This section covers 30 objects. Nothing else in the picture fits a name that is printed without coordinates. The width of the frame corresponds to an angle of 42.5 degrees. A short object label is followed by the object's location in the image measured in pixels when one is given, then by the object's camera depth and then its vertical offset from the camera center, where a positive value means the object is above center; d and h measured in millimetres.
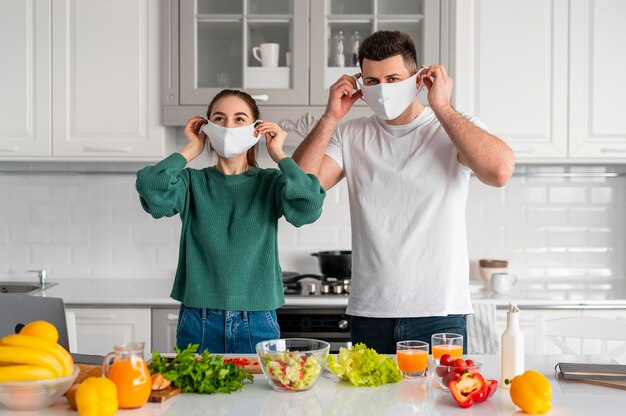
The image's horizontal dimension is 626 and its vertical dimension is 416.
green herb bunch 1666 -390
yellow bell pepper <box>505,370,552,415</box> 1534 -395
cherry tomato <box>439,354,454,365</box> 1660 -357
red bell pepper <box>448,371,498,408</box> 1575 -398
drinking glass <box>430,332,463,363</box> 1812 -357
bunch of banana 1511 -330
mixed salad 1670 -379
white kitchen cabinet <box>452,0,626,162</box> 3496 +493
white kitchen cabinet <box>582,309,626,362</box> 3322 -538
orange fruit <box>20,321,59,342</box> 1595 -288
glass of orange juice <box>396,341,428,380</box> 1764 -377
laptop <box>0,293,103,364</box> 1942 -306
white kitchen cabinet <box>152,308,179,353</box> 3283 -574
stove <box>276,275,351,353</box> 3258 -549
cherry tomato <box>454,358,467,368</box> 1623 -357
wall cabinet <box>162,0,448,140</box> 3504 +617
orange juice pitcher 1532 -358
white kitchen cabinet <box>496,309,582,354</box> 3301 -538
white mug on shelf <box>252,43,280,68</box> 3541 +584
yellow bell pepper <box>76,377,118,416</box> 1456 -386
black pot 3572 -348
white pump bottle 1707 -345
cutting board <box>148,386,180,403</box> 1608 -420
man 2217 -22
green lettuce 1733 -394
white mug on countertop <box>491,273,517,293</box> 3447 -406
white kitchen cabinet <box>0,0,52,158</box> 3557 +488
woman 2172 -100
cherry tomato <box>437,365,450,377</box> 1633 -373
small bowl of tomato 1603 -366
